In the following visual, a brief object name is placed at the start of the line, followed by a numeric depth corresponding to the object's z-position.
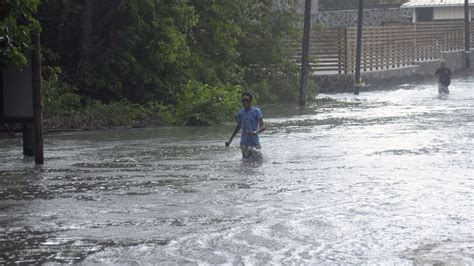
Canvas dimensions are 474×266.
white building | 79.56
